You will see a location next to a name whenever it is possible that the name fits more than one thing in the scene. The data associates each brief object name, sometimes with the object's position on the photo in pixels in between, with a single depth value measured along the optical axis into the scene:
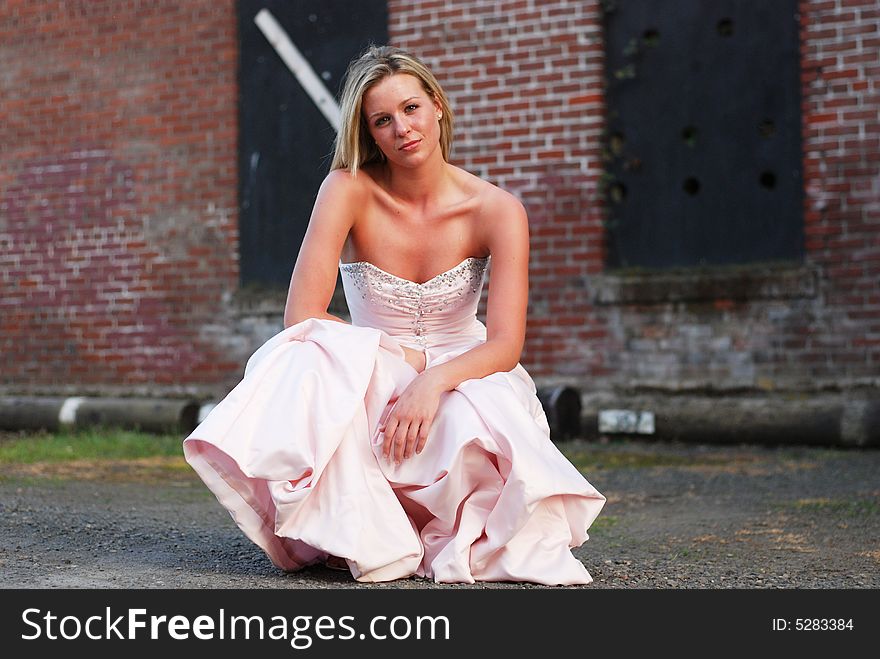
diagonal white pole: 8.57
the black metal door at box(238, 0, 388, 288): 8.60
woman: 3.11
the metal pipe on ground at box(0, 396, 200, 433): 8.16
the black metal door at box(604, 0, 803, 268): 7.25
